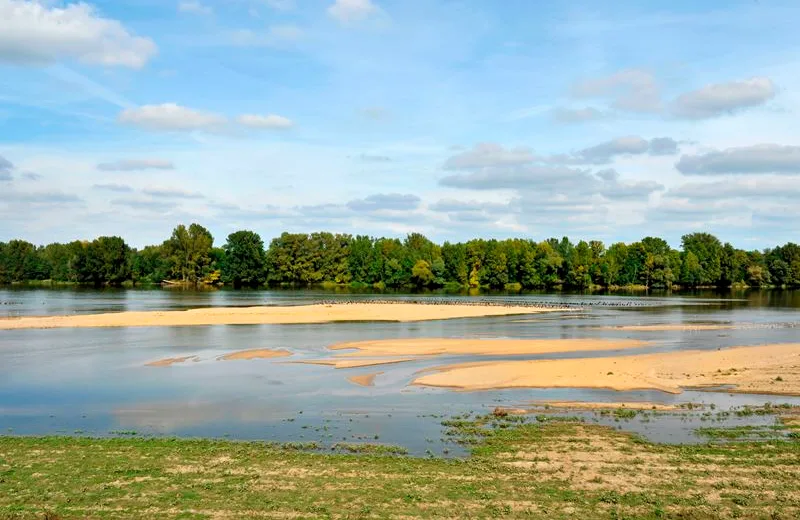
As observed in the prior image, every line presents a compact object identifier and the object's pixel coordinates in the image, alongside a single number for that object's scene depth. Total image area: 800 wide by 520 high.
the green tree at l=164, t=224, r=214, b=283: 181.75
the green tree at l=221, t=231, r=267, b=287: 183.62
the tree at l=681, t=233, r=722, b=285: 176.25
